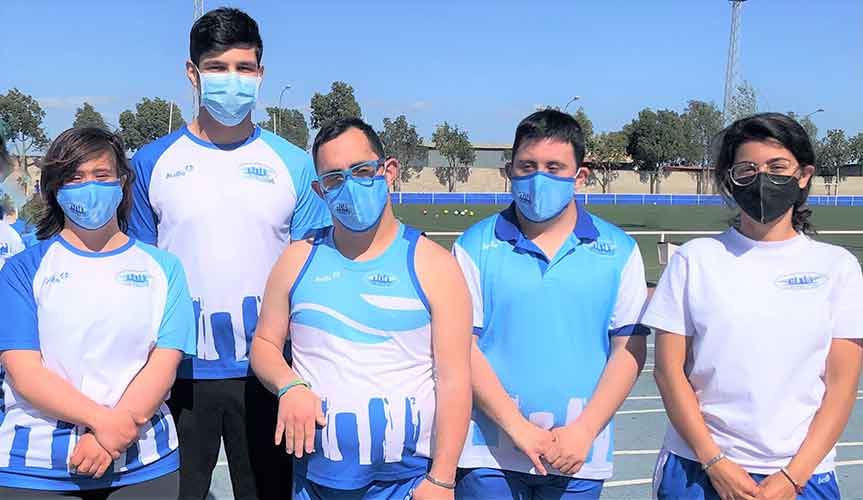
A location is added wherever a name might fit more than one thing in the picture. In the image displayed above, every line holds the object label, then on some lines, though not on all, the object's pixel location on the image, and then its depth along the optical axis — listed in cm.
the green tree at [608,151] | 6769
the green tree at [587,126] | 6688
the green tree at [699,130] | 7362
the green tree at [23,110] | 4409
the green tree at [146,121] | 6006
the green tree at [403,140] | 6397
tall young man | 303
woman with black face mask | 254
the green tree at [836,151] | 6981
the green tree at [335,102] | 5978
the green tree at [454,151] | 6191
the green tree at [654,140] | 6794
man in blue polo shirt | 274
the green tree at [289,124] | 5447
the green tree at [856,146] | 7288
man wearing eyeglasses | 250
